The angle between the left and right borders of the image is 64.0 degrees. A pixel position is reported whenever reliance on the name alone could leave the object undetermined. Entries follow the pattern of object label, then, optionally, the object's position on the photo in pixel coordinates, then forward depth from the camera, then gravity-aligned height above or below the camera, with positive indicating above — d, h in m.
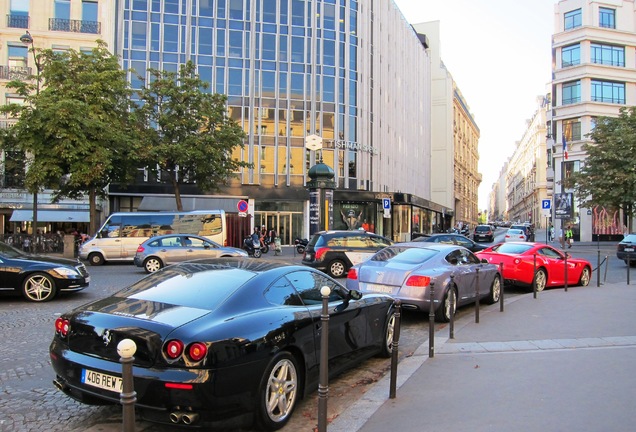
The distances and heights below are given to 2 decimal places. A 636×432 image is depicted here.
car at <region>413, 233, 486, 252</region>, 21.25 -0.42
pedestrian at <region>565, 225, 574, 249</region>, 38.39 -0.43
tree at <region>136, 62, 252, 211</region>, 28.36 +5.68
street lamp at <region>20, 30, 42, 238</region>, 23.62 +0.78
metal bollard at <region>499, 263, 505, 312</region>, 10.12 -1.35
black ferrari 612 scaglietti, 3.81 -0.94
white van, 22.41 -0.06
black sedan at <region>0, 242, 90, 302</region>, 10.73 -1.02
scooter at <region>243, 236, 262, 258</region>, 27.00 -0.96
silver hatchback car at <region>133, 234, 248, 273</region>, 18.64 -0.81
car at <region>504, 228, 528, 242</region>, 38.32 -0.37
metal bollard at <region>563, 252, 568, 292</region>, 13.18 -1.11
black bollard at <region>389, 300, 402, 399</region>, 5.09 -1.27
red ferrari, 13.55 -0.95
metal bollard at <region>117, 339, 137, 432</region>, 2.68 -0.85
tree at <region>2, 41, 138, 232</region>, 22.42 +4.61
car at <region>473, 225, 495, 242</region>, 45.44 -0.27
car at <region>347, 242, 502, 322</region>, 8.96 -0.84
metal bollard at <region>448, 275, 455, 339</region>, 7.85 -1.51
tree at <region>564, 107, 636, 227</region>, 35.34 +4.44
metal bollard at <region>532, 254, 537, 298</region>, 11.81 -1.38
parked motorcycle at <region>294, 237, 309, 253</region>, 29.19 -0.85
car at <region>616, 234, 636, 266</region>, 20.87 -0.73
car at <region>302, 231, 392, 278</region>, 16.83 -0.72
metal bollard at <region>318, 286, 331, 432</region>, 3.89 -1.18
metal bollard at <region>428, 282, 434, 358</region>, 6.33 -1.33
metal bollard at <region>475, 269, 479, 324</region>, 8.93 -1.26
